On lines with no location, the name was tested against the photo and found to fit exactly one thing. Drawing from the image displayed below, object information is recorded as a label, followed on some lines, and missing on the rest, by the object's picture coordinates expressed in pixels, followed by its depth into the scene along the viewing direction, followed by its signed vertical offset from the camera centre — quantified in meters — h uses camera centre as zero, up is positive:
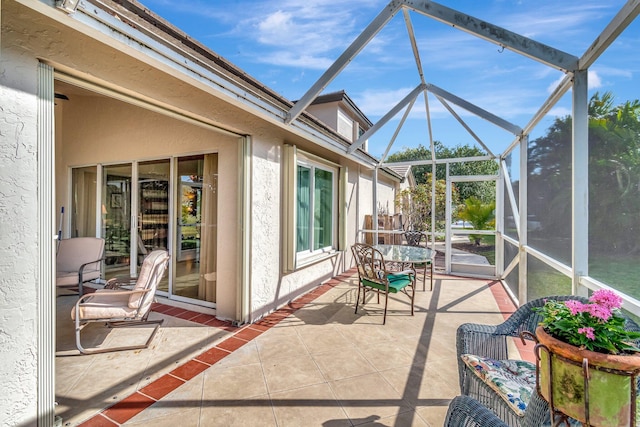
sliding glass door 4.38 -0.04
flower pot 0.95 -0.57
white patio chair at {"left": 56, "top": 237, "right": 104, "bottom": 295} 4.91 -0.73
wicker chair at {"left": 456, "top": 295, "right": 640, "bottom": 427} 1.92 -0.91
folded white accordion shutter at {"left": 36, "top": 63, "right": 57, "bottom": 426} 1.87 -0.24
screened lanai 1.94 +0.63
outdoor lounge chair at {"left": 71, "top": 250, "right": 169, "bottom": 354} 3.10 -1.04
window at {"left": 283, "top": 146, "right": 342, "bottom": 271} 4.58 +0.11
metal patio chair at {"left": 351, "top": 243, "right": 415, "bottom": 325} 4.06 -0.96
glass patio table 4.51 -0.69
